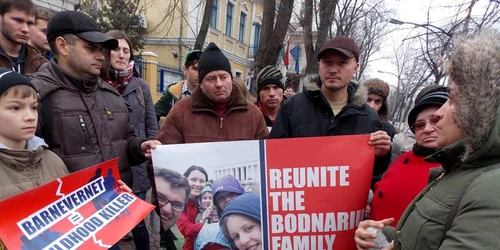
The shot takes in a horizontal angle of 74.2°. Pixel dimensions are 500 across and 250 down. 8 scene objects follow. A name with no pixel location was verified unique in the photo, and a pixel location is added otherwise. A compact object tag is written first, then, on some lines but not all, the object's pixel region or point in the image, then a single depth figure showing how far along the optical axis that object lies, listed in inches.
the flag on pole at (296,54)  967.0
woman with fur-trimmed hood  40.0
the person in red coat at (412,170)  72.5
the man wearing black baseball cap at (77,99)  81.6
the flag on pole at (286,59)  713.1
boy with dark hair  63.8
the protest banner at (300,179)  80.4
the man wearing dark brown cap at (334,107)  91.4
